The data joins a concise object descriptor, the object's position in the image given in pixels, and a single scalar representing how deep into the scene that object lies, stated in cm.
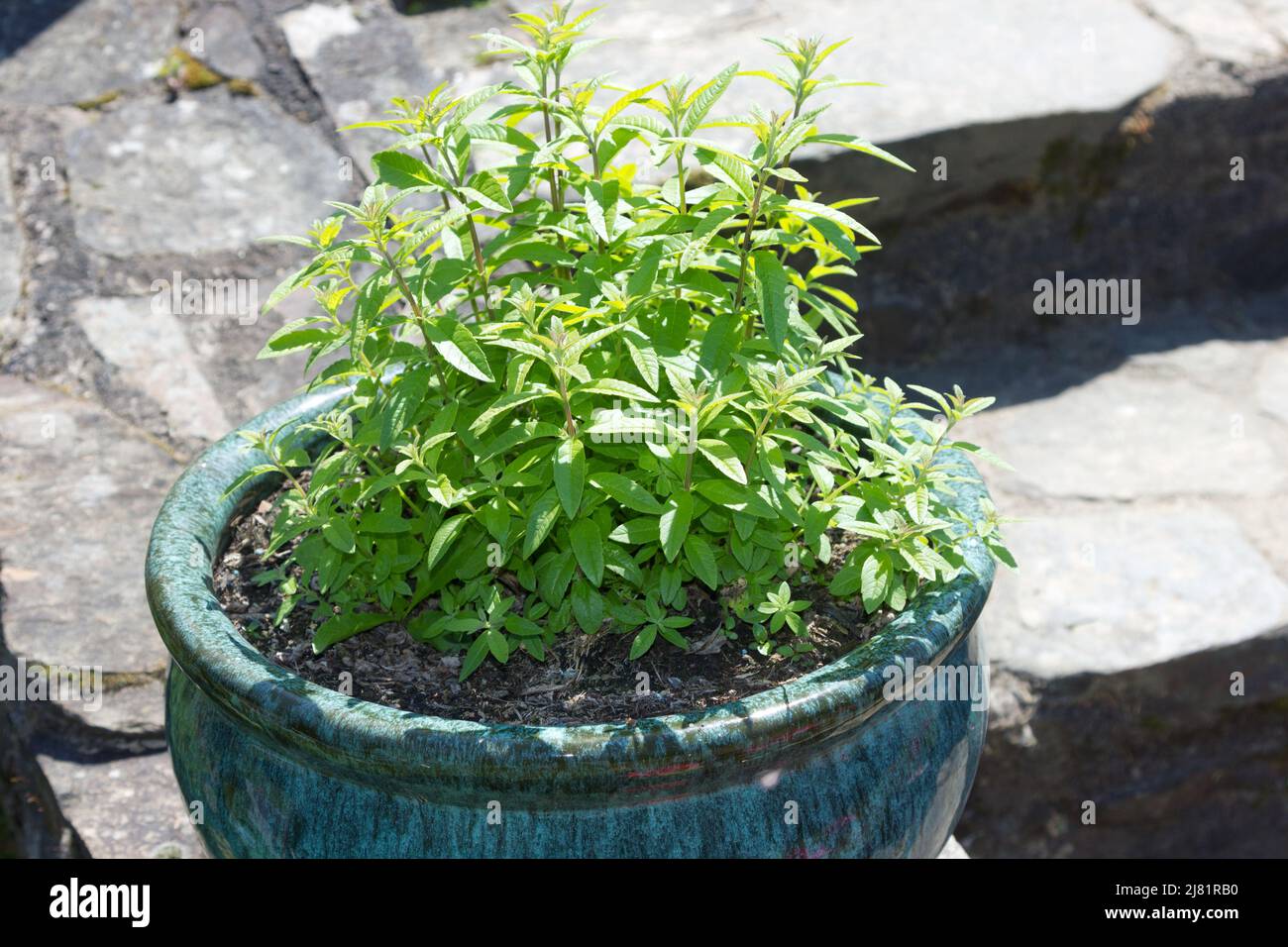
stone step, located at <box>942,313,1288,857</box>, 273
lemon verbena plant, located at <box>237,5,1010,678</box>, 158
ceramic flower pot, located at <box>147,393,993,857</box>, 141
